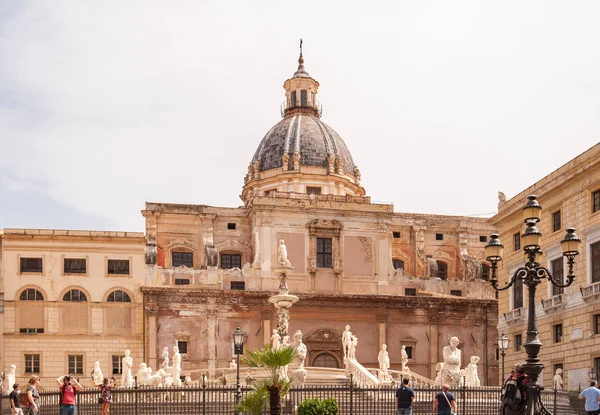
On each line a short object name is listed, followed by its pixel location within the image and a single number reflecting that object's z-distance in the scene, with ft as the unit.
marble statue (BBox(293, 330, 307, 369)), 102.94
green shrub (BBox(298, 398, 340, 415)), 66.59
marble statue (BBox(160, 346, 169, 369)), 121.18
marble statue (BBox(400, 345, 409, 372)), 134.59
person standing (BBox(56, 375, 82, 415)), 68.95
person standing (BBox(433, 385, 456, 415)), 66.64
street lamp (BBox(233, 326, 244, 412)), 92.99
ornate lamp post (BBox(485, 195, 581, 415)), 55.06
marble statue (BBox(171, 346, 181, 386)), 116.78
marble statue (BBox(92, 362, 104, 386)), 120.47
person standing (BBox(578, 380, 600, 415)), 67.62
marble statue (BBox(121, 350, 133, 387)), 115.85
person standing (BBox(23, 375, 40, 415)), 68.59
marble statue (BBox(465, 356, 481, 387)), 110.11
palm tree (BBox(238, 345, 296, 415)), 61.57
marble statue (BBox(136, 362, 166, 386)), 108.78
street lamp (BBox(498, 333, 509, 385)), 108.88
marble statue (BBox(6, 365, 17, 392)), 114.30
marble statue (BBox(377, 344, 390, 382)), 122.50
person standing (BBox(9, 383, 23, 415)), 69.19
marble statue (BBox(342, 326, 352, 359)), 123.65
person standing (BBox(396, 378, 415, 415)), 67.97
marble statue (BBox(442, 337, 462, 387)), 98.90
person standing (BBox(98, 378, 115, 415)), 77.56
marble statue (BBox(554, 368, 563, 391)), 109.19
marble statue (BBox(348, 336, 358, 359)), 122.01
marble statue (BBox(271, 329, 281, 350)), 101.90
